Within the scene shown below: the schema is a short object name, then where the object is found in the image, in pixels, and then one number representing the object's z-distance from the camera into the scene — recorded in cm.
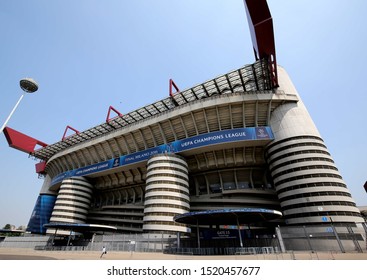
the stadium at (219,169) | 2727
